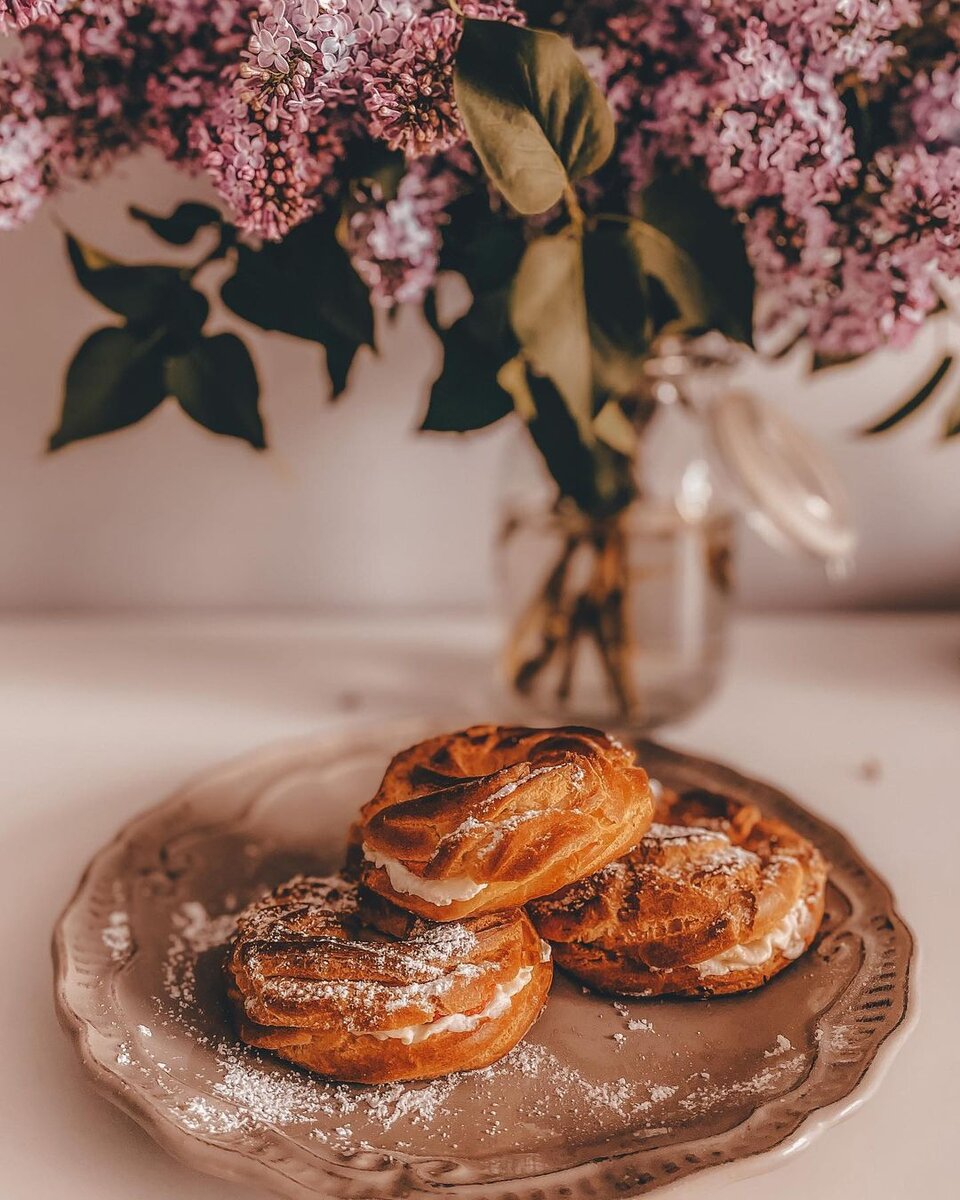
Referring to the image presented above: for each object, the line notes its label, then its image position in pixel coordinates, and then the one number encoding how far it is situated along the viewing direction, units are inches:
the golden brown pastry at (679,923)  23.1
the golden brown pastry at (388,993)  20.5
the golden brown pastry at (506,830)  21.6
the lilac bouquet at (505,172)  22.4
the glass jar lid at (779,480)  35.3
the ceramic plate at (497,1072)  18.4
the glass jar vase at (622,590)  37.0
